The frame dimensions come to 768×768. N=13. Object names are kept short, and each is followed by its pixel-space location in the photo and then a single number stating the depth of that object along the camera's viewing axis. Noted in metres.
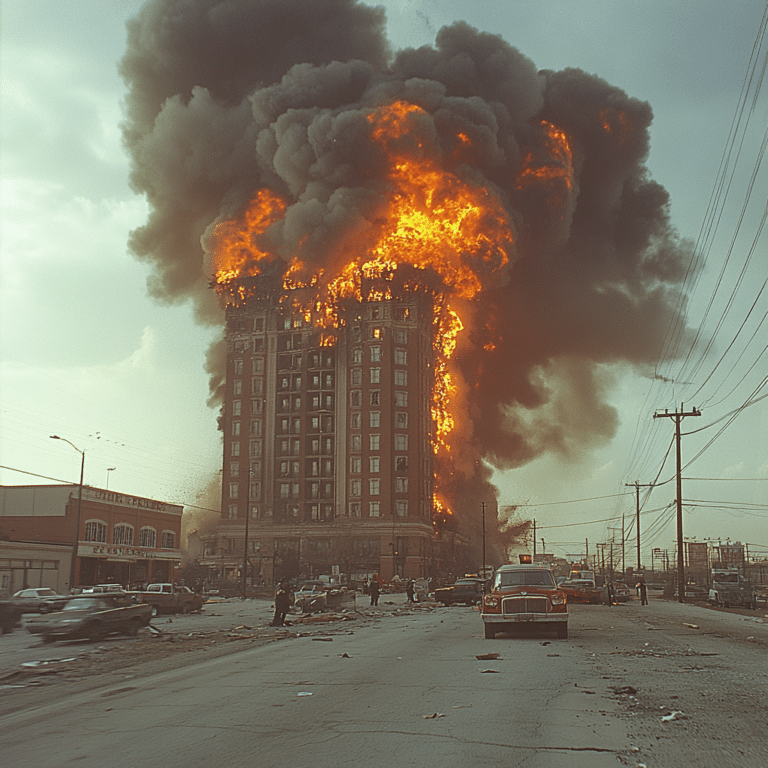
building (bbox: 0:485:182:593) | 53.71
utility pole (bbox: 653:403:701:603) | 52.16
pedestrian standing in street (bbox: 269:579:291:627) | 26.95
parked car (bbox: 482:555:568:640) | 20.55
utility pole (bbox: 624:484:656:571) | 85.92
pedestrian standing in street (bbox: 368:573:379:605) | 43.62
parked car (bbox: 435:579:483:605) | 46.16
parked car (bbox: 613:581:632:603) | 49.91
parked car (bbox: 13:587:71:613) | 30.28
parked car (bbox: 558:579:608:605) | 46.81
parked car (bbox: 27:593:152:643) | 21.45
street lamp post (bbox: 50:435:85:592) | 47.49
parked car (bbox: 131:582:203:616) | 35.97
